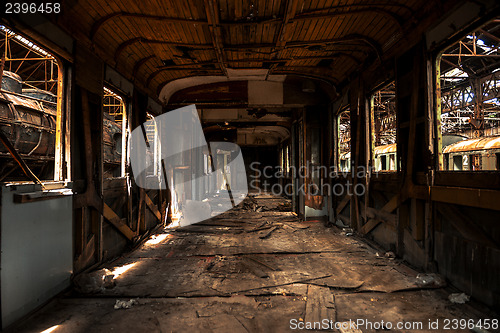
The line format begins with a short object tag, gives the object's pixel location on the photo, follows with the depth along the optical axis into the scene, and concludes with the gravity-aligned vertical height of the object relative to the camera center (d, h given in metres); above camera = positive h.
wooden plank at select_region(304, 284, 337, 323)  3.12 -1.77
